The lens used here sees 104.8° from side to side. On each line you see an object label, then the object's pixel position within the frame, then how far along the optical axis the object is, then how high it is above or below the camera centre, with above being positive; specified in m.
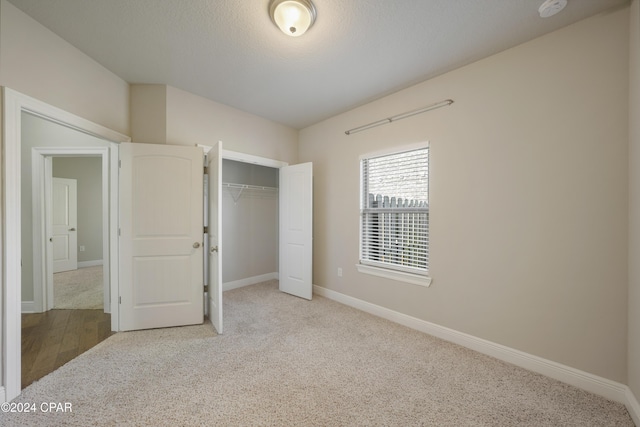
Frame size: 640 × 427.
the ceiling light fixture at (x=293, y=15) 1.67 +1.39
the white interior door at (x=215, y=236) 2.59 -0.28
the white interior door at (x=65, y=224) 5.22 -0.27
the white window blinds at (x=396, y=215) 2.78 -0.04
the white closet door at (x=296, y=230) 3.66 -0.28
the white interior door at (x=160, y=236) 2.63 -0.27
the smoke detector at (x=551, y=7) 1.62 +1.38
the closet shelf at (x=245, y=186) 4.13 +0.44
